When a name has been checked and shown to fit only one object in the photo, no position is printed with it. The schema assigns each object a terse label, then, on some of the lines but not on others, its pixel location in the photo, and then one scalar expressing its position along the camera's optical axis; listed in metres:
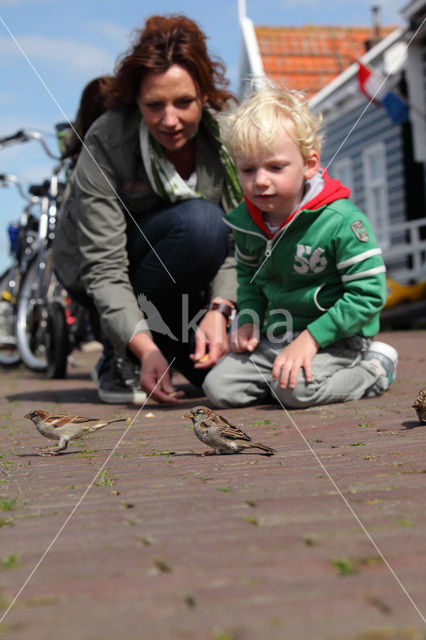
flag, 15.27
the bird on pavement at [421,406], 3.26
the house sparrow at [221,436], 2.91
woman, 4.56
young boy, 3.98
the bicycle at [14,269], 8.64
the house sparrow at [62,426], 3.34
